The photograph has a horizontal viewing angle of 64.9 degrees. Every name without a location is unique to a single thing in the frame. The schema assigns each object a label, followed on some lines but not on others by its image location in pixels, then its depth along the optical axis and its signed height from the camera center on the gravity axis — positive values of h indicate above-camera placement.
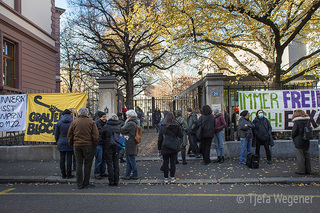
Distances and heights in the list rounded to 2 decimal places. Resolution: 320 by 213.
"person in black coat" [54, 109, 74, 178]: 6.77 -0.67
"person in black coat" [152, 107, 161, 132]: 17.41 -0.05
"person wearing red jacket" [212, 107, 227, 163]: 8.40 -0.68
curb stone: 6.22 -1.66
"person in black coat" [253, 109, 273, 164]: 8.09 -0.61
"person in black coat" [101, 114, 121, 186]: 6.14 -0.89
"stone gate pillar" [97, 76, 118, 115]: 9.74 +0.87
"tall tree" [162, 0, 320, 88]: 10.73 +4.48
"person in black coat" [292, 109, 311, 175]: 6.77 -0.83
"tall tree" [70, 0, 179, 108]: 20.25 +6.71
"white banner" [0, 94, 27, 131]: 9.43 +0.24
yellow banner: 9.28 +0.28
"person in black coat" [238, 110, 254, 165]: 7.94 -0.67
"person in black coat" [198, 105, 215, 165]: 8.06 -0.50
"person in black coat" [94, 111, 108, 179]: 6.74 -1.10
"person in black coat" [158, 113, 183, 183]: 6.31 -0.50
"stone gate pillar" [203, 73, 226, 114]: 9.51 +0.92
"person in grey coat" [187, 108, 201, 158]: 8.88 -0.61
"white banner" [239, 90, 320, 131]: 9.53 +0.34
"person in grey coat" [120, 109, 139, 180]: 6.49 -0.67
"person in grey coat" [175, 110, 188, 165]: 8.30 -0.56
